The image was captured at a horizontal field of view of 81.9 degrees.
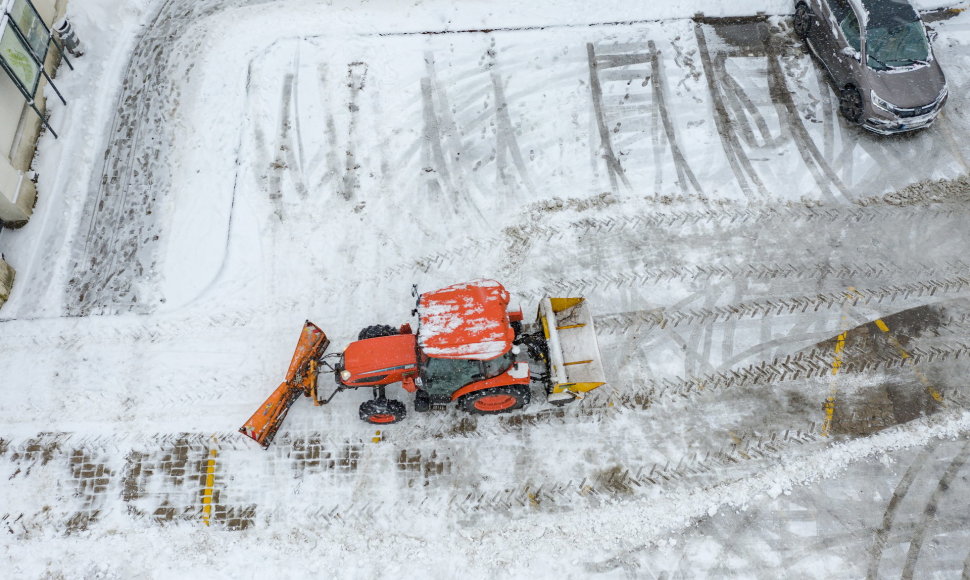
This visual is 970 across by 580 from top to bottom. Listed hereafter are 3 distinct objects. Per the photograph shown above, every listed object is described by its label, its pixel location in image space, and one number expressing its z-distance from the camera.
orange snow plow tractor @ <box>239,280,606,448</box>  7.49
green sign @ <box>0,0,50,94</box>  9.89
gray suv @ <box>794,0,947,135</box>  10.38
